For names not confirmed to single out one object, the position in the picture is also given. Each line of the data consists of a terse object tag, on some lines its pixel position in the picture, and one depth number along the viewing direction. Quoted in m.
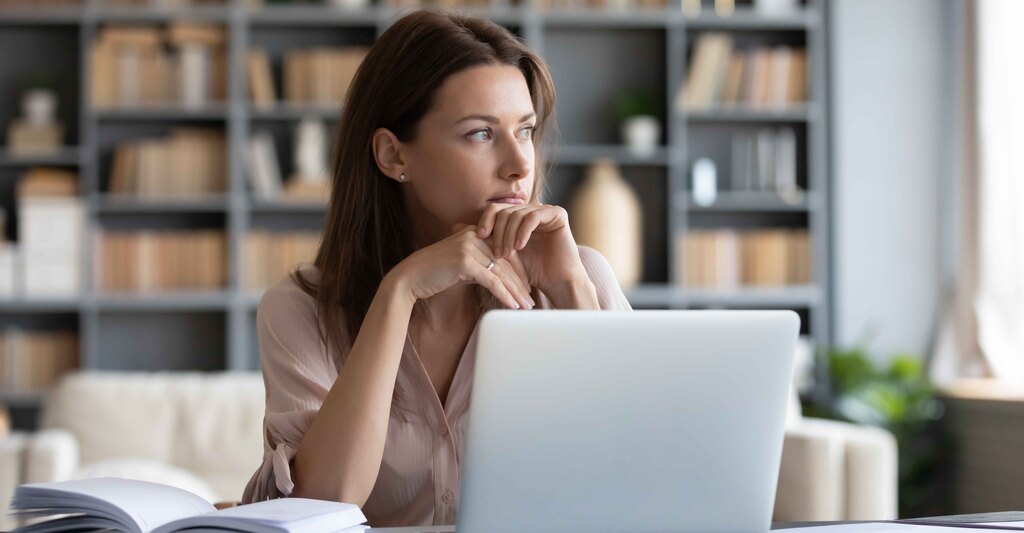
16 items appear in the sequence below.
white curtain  4.17
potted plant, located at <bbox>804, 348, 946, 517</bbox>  4.34
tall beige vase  4.75
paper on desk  1.12
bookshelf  4.68
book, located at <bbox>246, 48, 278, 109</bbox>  4.72
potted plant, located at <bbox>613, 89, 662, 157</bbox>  4.82
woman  1.38
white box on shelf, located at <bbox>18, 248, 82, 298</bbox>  4.63
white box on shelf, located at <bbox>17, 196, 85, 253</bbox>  4.63
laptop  0.96
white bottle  4.90
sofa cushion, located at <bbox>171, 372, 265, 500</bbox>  3.57
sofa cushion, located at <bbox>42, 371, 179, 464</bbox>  3.63
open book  0.93
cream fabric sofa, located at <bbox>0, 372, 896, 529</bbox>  3.54
